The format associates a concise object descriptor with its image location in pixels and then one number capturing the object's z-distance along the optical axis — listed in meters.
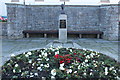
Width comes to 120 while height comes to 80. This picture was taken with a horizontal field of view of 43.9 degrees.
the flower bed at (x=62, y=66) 3.65
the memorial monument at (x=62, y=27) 9.09
